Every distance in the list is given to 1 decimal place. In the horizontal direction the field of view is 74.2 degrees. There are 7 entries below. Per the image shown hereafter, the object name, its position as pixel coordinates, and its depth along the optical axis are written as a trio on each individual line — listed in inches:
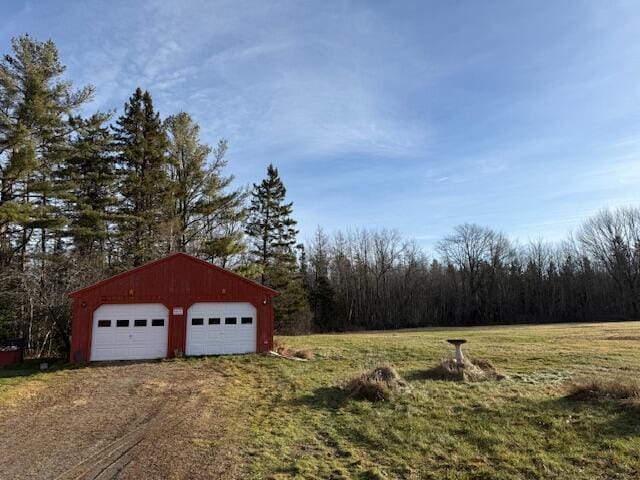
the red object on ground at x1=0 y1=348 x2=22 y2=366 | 683.4
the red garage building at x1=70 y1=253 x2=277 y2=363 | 689.0
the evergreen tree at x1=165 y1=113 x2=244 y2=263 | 1115.9
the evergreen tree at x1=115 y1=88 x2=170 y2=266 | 1015.6
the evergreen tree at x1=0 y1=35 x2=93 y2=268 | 754.8
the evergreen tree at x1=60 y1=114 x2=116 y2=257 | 906.1
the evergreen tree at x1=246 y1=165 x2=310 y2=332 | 1457.9
